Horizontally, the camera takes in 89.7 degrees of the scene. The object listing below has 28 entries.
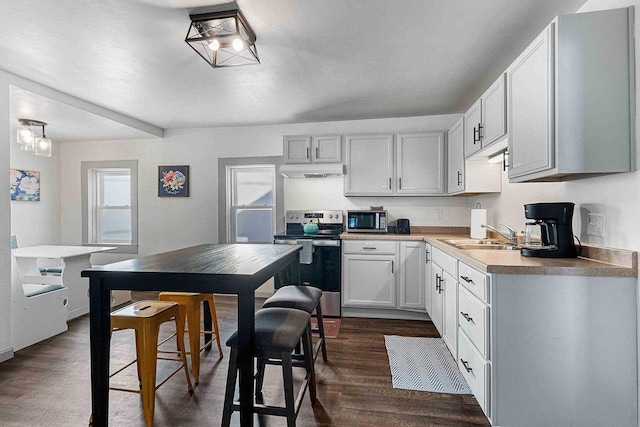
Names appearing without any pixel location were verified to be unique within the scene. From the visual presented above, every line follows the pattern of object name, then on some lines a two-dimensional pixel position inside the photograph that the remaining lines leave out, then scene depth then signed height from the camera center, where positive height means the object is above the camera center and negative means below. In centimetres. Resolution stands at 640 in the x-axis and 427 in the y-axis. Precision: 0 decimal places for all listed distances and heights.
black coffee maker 179 -11
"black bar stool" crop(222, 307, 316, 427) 151 -67
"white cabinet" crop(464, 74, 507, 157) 213 +68
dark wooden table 140 -34
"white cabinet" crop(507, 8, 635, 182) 153 +57
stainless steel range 359 -63
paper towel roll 306 -12
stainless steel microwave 396 -13
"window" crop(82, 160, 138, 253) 480 +10
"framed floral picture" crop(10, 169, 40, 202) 416 +35
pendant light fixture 328 +72
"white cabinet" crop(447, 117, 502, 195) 301 +34
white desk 337 -63
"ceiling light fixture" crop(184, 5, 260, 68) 188 +112
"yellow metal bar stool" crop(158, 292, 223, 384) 218 -74
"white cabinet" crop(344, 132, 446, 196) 372 +54
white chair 276 -92
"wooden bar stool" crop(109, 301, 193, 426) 177 -71
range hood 381 +49
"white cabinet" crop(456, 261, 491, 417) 168 -71
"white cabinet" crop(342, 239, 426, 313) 346 -70
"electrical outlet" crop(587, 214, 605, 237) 171 -8
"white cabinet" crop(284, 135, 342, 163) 390 +76
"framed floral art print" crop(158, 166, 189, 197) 459 +43
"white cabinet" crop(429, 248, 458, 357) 234 -71
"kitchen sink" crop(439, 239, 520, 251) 253 -29
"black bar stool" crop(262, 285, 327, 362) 204 -58
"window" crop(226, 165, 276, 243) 456 +9
